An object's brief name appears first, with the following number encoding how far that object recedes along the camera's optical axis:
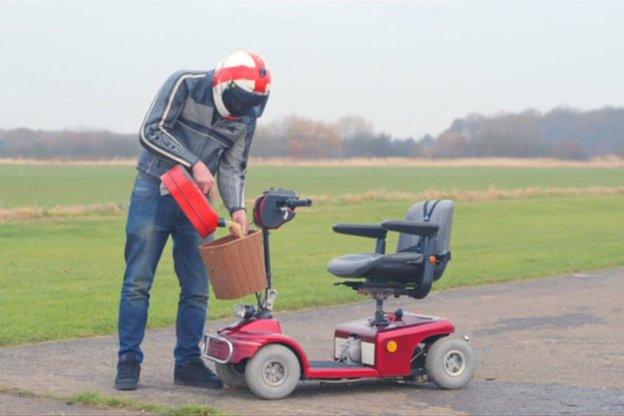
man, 14.98
